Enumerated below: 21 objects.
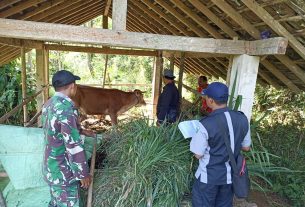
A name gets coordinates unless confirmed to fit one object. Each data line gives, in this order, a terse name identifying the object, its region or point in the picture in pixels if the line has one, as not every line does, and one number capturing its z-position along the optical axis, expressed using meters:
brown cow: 6.03
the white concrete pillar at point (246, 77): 3.19
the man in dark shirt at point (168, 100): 4.32
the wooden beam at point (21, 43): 4.51
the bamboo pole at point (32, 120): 4.39
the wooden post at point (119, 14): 2.65
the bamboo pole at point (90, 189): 2.28
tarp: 2.43
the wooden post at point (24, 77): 5.05
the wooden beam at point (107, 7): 5.84
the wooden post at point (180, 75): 5.75
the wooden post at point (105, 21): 7.00
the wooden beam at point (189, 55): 5.09
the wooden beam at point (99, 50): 6.03
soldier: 2.00
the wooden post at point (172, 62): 6.56
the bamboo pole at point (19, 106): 3.30
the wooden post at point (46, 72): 5.92
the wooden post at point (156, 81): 6.91
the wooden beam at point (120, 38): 2.61
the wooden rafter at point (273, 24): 2.91
